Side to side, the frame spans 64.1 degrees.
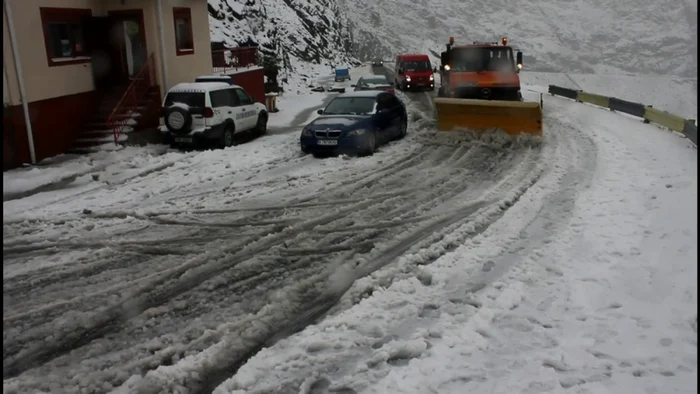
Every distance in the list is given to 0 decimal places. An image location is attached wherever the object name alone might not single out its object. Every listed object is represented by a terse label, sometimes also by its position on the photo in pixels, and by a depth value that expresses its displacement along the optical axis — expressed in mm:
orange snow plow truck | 14969
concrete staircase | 15398
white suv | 14820
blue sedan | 13625
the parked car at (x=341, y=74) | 40531
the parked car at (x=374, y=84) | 26344
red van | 32219
